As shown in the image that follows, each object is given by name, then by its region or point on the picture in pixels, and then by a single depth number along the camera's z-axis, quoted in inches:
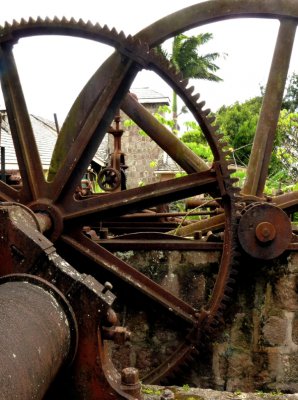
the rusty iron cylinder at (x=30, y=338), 49.1
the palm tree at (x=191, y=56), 1309.1
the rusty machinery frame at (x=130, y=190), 145.7
